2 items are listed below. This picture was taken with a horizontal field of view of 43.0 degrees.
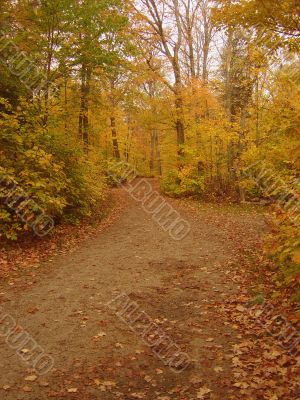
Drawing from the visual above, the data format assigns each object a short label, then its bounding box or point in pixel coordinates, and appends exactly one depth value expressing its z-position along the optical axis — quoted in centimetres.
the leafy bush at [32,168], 1030
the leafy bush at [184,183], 2233
